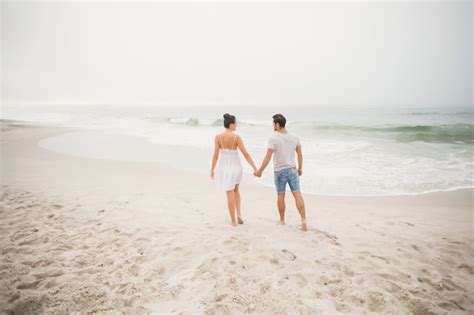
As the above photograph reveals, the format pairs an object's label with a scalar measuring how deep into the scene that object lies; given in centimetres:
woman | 475
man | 470
